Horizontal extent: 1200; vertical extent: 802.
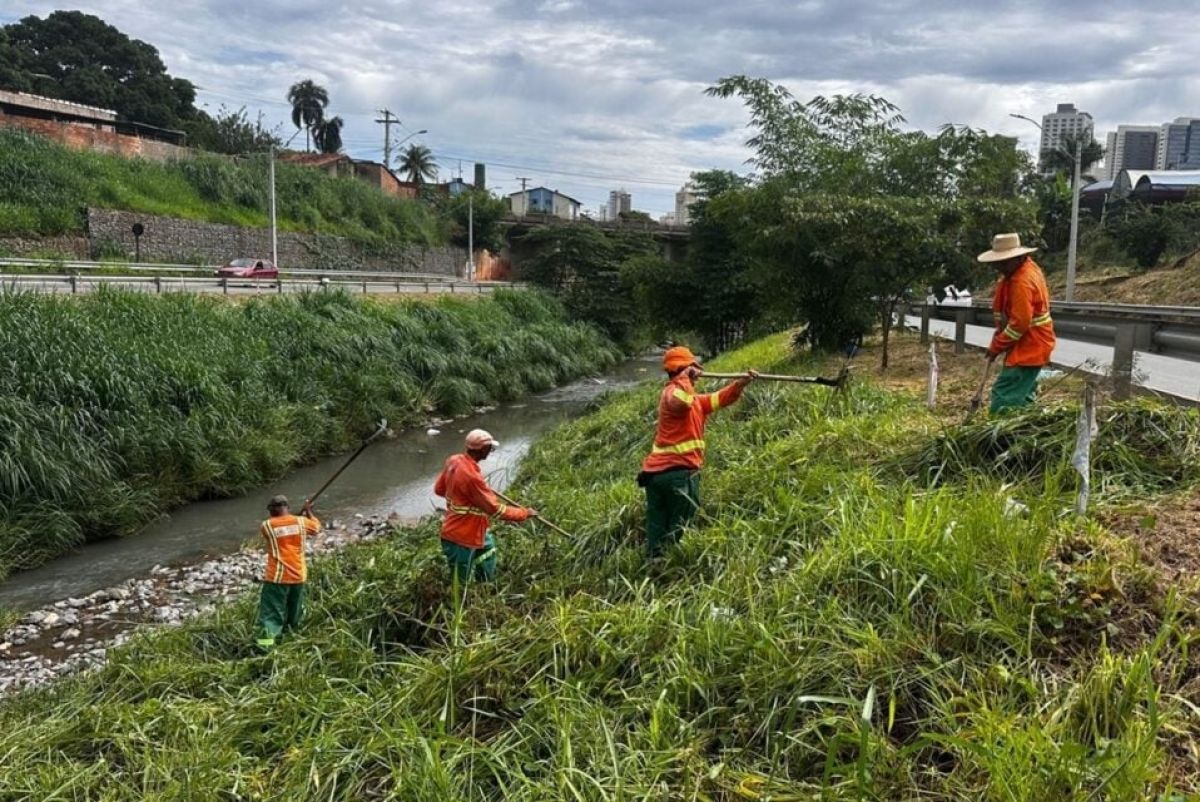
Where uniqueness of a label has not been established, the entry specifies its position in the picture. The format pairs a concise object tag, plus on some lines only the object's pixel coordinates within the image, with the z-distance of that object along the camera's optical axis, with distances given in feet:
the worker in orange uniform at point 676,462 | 17.72
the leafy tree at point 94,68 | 191.62
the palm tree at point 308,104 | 265.54
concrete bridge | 189.47
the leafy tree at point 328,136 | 268.41
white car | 36.56
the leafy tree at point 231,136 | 183.58
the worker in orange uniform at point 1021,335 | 18.69
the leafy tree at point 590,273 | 120.67
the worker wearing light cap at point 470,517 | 19.91
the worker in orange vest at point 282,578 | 21.15
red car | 99.76
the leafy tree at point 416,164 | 253.03
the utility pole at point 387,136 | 233.14
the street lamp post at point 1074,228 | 87.97
